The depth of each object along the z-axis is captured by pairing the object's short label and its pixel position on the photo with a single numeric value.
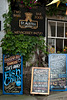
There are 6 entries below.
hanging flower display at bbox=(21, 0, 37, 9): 6.48
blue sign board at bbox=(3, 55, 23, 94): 6.23
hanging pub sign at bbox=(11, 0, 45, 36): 6.48
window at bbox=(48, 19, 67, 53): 7.17
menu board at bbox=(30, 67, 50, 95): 6.00
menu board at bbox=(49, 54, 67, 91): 6.64
